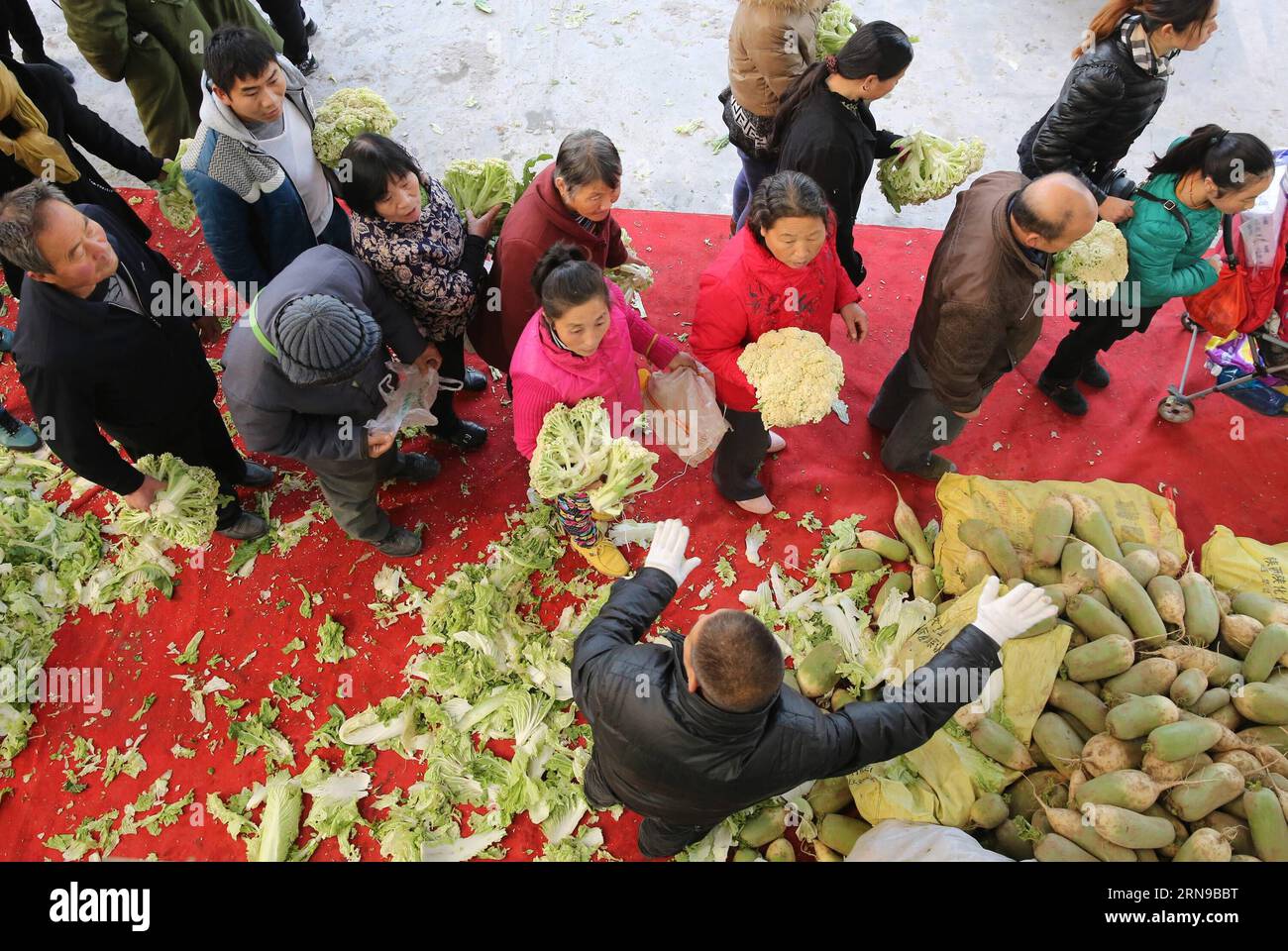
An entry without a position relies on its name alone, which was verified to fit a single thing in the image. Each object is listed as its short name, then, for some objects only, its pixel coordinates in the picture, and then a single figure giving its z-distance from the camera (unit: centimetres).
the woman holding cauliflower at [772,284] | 330
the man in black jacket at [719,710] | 233
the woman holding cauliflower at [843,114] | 370
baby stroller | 421
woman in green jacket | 370
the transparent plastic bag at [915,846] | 312
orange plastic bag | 434
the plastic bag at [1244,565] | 389
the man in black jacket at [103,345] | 306
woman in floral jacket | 331
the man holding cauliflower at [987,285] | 332
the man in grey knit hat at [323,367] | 301
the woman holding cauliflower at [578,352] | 312
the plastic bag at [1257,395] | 475
